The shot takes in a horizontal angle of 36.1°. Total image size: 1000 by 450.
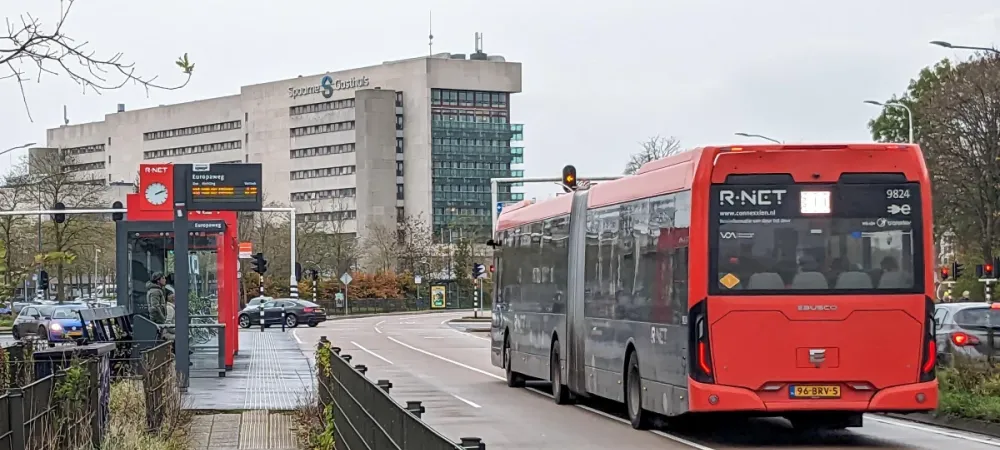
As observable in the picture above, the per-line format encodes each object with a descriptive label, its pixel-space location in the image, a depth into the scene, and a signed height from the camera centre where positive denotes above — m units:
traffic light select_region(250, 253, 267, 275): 63.34 +1.48
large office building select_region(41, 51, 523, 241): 159.50 +17.40
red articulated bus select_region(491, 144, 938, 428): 16.17 +0.11
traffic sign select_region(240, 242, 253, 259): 69.50 +2.29
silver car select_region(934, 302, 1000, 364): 26.77 -0.71
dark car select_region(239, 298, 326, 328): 70.75 -0.63
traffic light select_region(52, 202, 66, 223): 60.32 +3.44
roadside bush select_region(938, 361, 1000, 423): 18.73 -1.33
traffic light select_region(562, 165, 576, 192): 40.44 +3.16
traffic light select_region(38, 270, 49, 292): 72.71 +1.05
